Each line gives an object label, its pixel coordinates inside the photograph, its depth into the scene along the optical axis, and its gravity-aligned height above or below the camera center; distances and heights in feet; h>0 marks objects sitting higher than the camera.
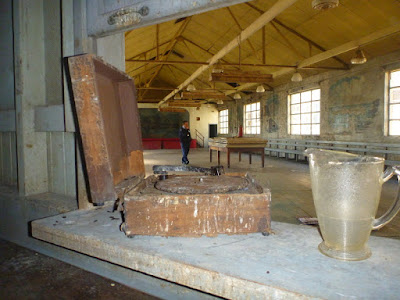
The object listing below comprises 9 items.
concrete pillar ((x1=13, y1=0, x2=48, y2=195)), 8.48 +1.47
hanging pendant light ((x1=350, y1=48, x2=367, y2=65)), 22.47 +5.96
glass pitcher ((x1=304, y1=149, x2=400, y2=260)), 3.47 -0.82
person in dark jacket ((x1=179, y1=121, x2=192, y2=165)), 34.35 -0.53
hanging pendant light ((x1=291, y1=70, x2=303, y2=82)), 28.50 +5.65
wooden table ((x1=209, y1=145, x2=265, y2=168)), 28.25 -1.46
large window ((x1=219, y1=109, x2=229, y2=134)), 68.33 +3.19
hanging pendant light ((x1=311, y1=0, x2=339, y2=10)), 14.66 +6.75
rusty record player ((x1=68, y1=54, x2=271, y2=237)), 4.44 -1.00
